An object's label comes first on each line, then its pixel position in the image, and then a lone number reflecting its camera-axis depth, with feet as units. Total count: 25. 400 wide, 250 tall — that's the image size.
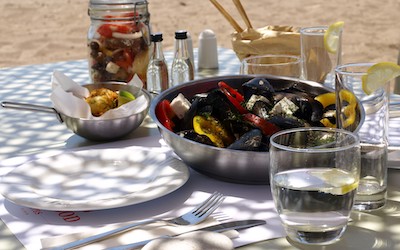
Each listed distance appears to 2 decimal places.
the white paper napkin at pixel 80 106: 4.30
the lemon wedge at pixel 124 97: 4.45
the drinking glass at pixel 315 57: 4.81
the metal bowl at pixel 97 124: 4.19
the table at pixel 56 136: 3.20
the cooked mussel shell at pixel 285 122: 3.69
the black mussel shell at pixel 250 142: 3.53
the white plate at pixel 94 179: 3.44
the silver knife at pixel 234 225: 3.23
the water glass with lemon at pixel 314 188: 3.07
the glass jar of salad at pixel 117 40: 5.03
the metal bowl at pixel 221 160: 3.47
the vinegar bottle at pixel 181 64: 5.04
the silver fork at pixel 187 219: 3.15
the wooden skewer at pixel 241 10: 5.41
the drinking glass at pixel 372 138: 3.42
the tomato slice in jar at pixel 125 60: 5.02
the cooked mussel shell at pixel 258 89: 3.99
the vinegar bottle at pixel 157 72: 4.97
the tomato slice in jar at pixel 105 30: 5.06
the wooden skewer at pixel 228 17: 5.34
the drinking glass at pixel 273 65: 4.27
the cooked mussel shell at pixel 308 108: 3.85
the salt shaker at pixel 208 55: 5.84
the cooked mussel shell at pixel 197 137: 3.62
